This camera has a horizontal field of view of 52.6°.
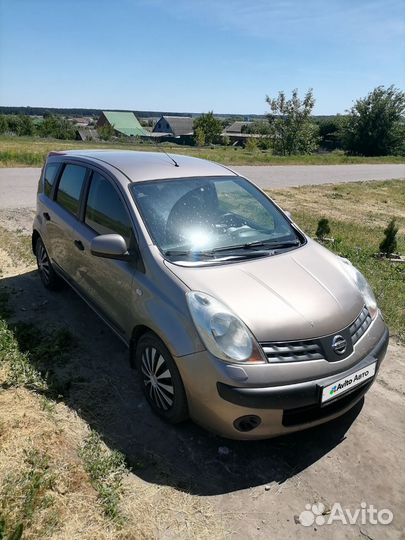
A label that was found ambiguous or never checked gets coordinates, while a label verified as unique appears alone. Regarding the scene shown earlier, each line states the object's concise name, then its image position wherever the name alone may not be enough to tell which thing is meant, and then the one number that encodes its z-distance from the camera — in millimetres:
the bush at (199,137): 61188
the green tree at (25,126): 65288
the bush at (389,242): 7047
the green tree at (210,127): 66188
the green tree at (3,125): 61325
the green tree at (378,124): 39250
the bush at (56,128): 64312
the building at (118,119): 79425
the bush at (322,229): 7754
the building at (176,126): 88338
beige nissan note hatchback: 2455
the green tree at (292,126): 39000
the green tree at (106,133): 53906
